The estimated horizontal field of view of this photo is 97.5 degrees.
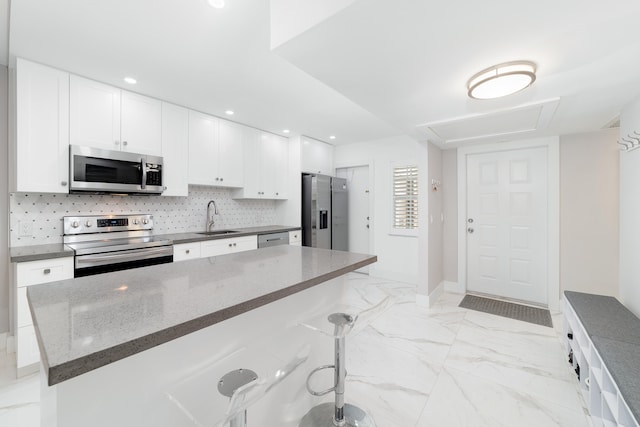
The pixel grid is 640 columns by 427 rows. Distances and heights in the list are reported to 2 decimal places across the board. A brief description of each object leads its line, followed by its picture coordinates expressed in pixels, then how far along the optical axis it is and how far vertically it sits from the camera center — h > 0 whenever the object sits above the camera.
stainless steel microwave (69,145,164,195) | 2.42 +0.39
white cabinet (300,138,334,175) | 4.50 +0.97
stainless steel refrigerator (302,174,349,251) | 4.35 +0.03
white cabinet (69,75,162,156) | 2.45 +0.91
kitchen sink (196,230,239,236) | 3.41 -0.24
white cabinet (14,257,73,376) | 2.01 -0.68
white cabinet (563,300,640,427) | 1.28 -0.93
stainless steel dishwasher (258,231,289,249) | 3.65 -0.34
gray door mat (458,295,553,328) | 3.13 -1.16
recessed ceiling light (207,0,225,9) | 1.57 +1.19
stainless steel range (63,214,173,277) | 2.30 -0.27
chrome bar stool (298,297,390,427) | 1.36 -1.06
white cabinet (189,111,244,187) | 3.29 +0.78
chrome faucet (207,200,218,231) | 3.65 +0.01
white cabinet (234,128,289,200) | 3.90 +0.71
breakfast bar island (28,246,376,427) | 0.73 -0.35
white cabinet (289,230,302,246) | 4.14 -0.35
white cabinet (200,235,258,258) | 3.07 -0.37
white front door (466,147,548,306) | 3.58 -0.13
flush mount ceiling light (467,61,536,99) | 1.62 +0.81
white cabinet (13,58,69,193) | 2.18 +0.69
